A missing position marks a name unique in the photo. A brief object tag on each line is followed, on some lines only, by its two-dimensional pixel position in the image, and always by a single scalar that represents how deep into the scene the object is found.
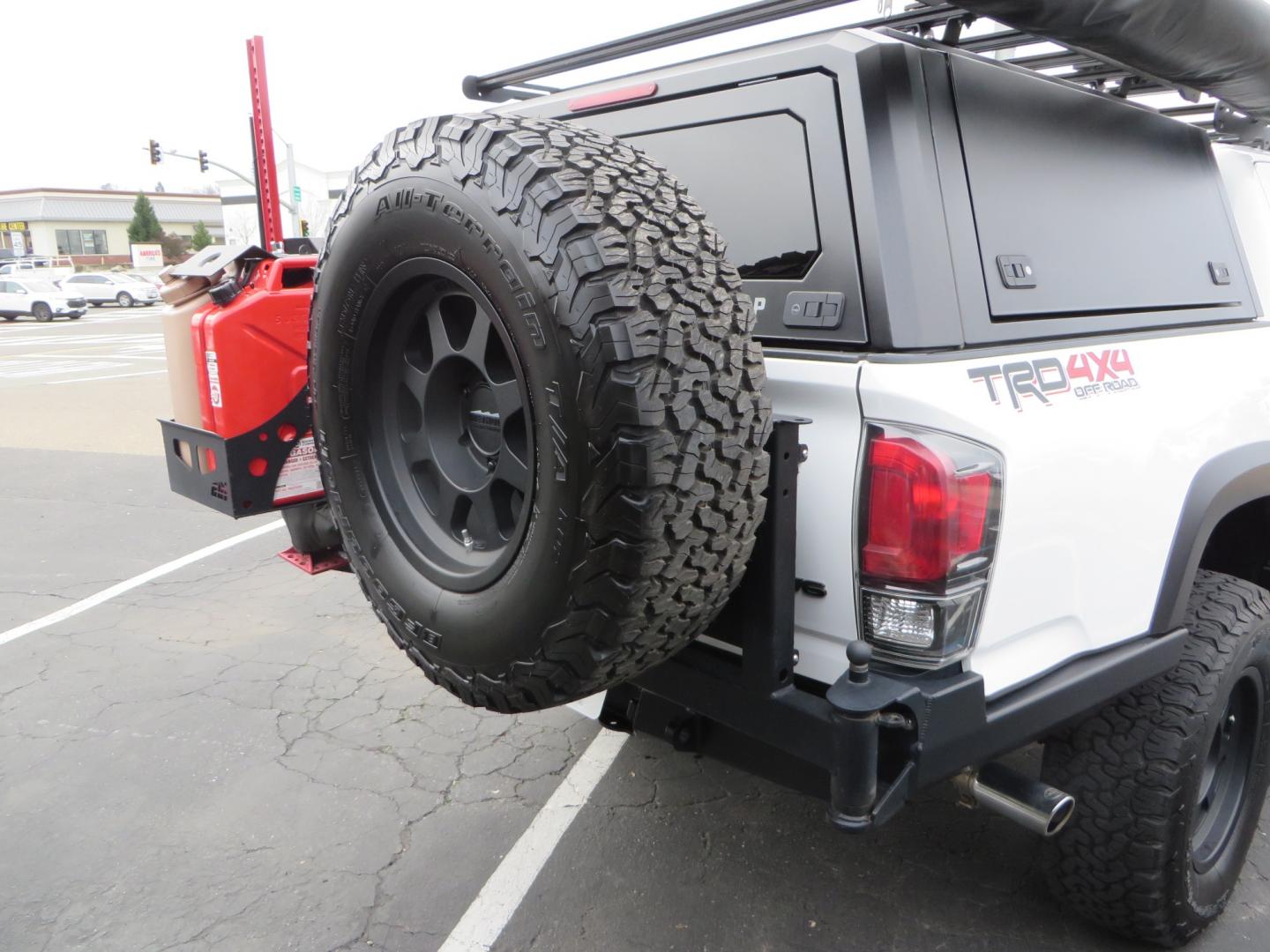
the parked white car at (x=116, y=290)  40.22
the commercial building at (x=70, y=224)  81.25
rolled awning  1.91
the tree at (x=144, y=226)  75.19
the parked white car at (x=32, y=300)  32.19
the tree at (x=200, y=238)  72.00
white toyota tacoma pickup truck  1.78
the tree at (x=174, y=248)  71.69
